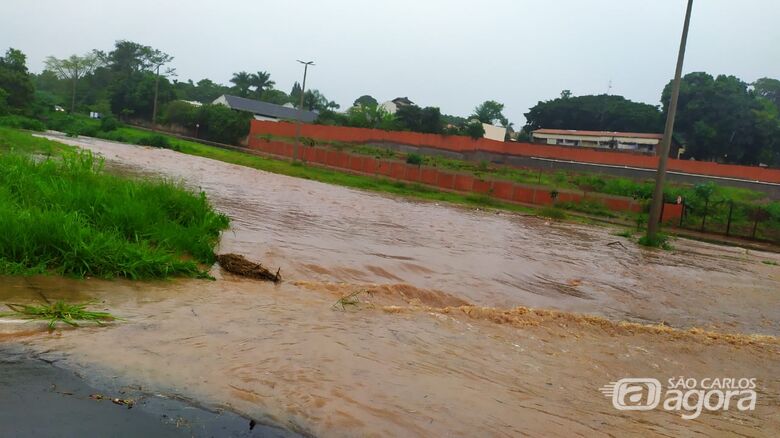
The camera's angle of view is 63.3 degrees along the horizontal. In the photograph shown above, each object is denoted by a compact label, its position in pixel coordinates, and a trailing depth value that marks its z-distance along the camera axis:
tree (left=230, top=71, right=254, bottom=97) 98.25
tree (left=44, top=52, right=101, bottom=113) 93.44
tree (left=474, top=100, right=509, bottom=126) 88.75
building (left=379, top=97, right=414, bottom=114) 93.27
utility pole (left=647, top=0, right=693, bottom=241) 19.84
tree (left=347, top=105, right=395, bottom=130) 65.62
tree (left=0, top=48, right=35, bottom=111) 58.00
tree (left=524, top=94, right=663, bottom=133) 69.00
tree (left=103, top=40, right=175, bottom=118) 74.62
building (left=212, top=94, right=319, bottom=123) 78.19
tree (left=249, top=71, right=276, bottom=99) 99.81
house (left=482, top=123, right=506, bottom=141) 74.49
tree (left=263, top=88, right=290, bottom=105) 99.00
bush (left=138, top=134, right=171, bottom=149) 50.03
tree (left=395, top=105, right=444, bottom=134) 65.94
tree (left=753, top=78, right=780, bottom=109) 97.44
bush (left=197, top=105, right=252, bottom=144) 63.09
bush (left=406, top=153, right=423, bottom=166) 44.06
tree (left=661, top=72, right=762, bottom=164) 55.59
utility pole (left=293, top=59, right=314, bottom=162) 43.47
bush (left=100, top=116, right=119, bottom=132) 60.78
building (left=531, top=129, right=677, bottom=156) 60.88
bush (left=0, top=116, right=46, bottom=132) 47.38
